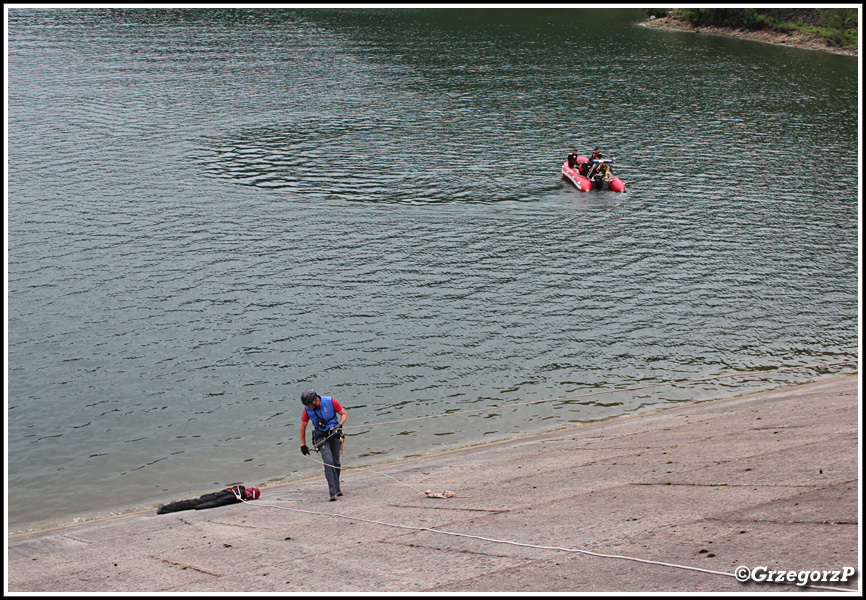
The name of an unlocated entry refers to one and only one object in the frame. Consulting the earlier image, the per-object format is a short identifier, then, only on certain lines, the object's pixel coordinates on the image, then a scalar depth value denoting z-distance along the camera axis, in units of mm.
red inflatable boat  39812
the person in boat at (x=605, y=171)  39812
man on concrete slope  13852
